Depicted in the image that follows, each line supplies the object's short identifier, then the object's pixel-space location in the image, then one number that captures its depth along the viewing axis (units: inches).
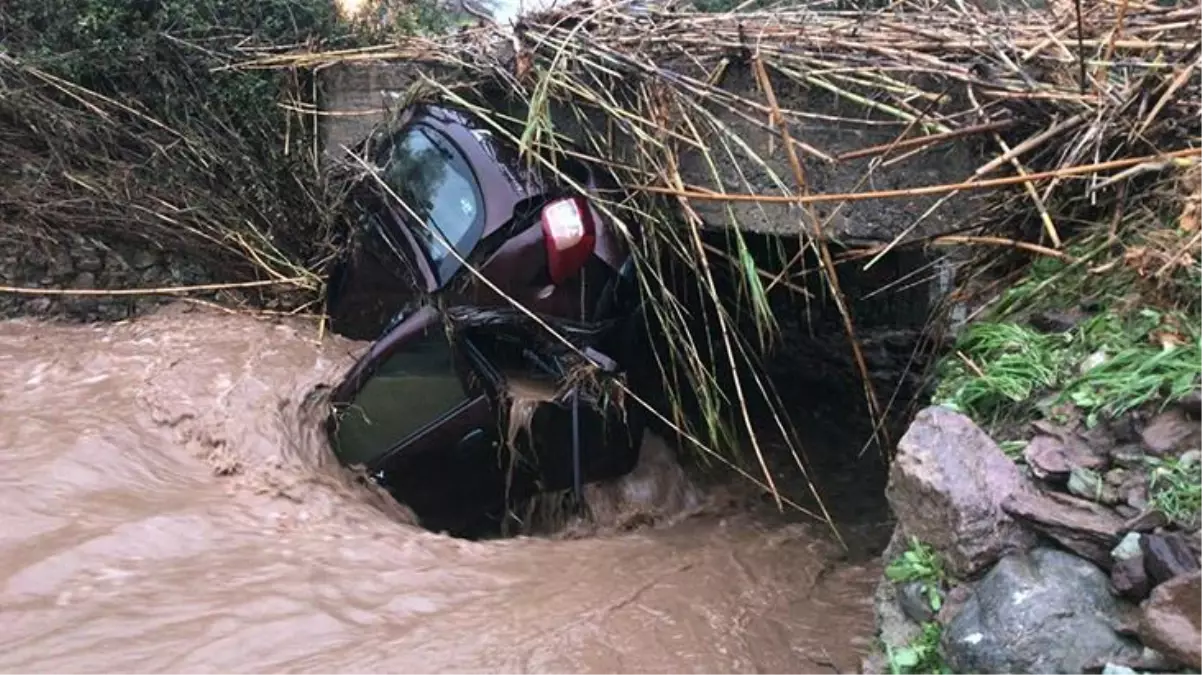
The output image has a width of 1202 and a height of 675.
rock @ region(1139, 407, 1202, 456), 98.8
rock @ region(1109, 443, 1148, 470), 100.7
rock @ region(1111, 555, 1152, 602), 90.2
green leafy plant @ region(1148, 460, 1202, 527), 92.3
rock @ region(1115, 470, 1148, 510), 97.0
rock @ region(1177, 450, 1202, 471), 96.0
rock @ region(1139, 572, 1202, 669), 83.0
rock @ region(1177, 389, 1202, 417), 99.3
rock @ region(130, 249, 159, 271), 266.1
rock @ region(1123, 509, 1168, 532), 93.0
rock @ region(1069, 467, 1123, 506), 99.8
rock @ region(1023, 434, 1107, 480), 104.8
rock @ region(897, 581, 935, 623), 107.3
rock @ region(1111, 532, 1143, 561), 92.4
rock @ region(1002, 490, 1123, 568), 95.3
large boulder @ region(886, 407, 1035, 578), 102.5
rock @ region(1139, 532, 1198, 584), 87.4
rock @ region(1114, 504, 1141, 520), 96.4
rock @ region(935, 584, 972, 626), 102.5
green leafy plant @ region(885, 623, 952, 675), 103.3
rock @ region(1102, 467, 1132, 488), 100.1
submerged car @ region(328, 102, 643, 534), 172.2
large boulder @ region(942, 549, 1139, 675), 91.4
